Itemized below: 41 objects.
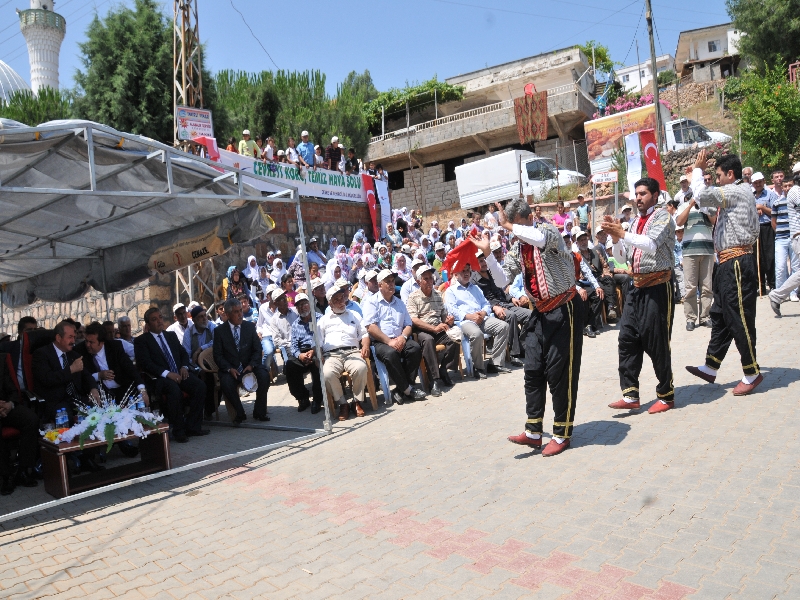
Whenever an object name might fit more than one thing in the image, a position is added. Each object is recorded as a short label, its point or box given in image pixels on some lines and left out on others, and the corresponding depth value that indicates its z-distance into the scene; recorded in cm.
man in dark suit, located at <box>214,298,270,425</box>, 789
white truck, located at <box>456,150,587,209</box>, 2492
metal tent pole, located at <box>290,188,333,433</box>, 695
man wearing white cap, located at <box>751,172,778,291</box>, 1083
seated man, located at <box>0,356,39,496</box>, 584
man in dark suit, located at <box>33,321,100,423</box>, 612
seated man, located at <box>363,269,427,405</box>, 783
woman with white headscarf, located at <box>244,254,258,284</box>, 1455
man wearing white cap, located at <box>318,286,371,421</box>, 756
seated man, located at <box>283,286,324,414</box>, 816
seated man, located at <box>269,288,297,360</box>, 890
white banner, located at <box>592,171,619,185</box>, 1602
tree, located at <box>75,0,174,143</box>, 2019
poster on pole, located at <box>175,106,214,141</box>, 1216
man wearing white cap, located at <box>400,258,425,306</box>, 1014
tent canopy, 537
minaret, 5106
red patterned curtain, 3105
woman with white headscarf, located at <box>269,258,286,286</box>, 1433
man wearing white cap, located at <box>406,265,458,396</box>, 819
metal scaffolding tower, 1333
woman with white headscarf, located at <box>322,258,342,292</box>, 1423
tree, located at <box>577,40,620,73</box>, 4572
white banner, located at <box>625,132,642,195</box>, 1460
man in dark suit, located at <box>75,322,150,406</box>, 709
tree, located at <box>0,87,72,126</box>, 2402
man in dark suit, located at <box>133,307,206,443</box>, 739
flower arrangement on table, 559
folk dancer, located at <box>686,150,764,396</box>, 575
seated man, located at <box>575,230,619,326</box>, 1097
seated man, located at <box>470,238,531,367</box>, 902
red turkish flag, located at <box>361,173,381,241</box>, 1975
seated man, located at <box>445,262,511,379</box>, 855
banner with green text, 1490
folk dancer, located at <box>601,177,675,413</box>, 551
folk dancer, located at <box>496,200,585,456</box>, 500
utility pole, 2050
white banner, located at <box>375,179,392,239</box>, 2022
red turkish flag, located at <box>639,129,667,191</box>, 1401
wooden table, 541
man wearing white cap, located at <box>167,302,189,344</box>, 877
